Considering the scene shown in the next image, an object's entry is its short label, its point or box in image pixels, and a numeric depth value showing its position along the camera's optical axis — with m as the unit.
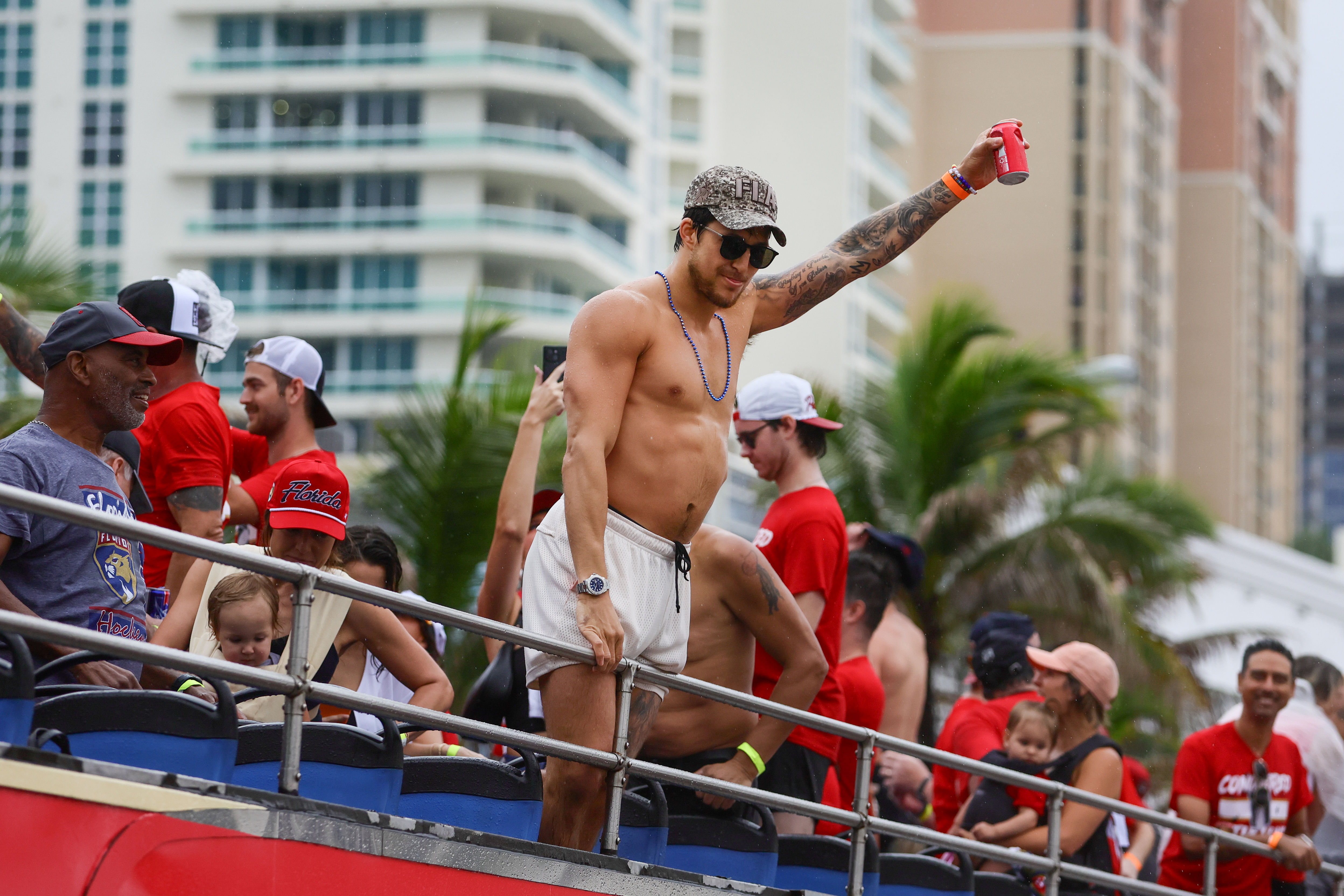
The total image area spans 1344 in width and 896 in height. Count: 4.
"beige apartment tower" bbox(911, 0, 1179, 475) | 82.62
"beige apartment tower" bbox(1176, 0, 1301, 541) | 100.31
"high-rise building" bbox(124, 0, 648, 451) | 67.56
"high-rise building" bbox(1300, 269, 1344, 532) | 151.62
